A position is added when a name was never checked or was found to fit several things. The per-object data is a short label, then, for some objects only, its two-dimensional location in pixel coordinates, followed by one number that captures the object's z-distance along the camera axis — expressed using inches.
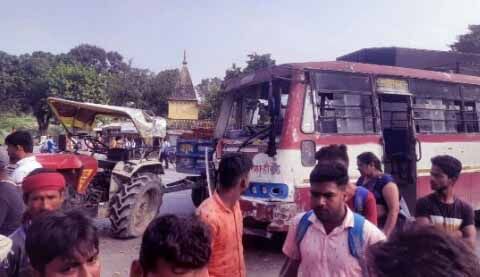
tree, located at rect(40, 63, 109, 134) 1846.7
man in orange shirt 117.3
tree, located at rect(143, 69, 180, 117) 1987.0
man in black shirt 138.3
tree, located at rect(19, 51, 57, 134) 1929.1
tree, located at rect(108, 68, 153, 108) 1974.7
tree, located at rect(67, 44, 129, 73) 3476.9
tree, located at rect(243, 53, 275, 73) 1176.1
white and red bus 253.4
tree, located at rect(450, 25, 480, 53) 1411.2
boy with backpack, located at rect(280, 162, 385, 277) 104.1
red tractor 294.2
